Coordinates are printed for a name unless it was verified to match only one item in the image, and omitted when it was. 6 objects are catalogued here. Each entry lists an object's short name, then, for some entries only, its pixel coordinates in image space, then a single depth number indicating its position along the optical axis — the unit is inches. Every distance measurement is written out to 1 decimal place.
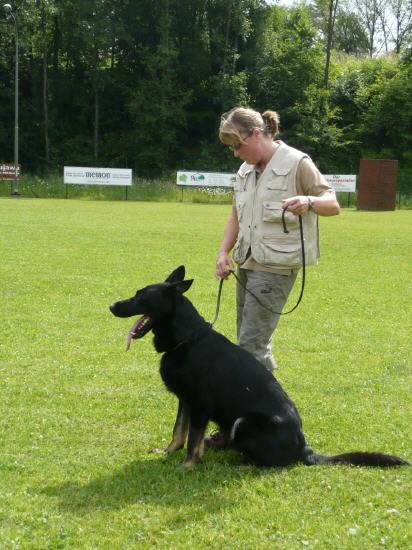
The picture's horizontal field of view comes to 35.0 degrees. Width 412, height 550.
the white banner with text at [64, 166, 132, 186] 1594.5
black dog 173.8
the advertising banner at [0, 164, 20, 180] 1600.0
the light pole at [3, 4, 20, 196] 1571.1
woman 186.1
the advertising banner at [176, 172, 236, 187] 1644.9
